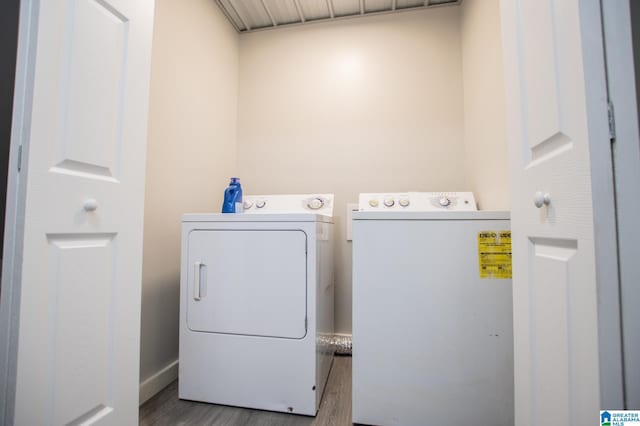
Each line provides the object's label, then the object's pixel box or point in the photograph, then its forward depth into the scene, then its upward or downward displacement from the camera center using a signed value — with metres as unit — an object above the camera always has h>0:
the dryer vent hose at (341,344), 1.88 -0.82
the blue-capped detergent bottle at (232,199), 1.72 +0.19
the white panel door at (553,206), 0.51 +0.06
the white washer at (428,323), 1.11 -0.41
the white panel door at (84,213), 0.67 +0.04
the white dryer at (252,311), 1.28 -0.41
